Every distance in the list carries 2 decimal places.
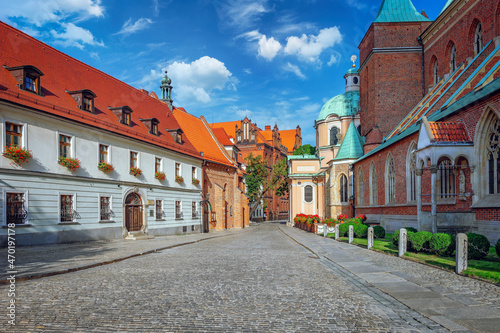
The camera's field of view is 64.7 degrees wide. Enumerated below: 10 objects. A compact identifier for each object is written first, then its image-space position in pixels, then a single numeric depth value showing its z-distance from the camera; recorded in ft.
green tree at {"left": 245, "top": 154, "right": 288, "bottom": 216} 189.29
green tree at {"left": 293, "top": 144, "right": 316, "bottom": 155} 253.24
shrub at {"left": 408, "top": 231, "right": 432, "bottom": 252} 41.86
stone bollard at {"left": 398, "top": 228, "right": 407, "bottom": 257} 42.87
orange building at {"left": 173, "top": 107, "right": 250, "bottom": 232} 119.55
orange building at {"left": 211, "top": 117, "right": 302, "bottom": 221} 279.69
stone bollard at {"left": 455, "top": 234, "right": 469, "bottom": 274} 30.14
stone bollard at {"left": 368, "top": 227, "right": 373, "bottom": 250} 53.24
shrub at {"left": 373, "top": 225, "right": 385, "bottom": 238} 66.13
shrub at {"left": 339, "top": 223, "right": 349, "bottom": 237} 74.69
